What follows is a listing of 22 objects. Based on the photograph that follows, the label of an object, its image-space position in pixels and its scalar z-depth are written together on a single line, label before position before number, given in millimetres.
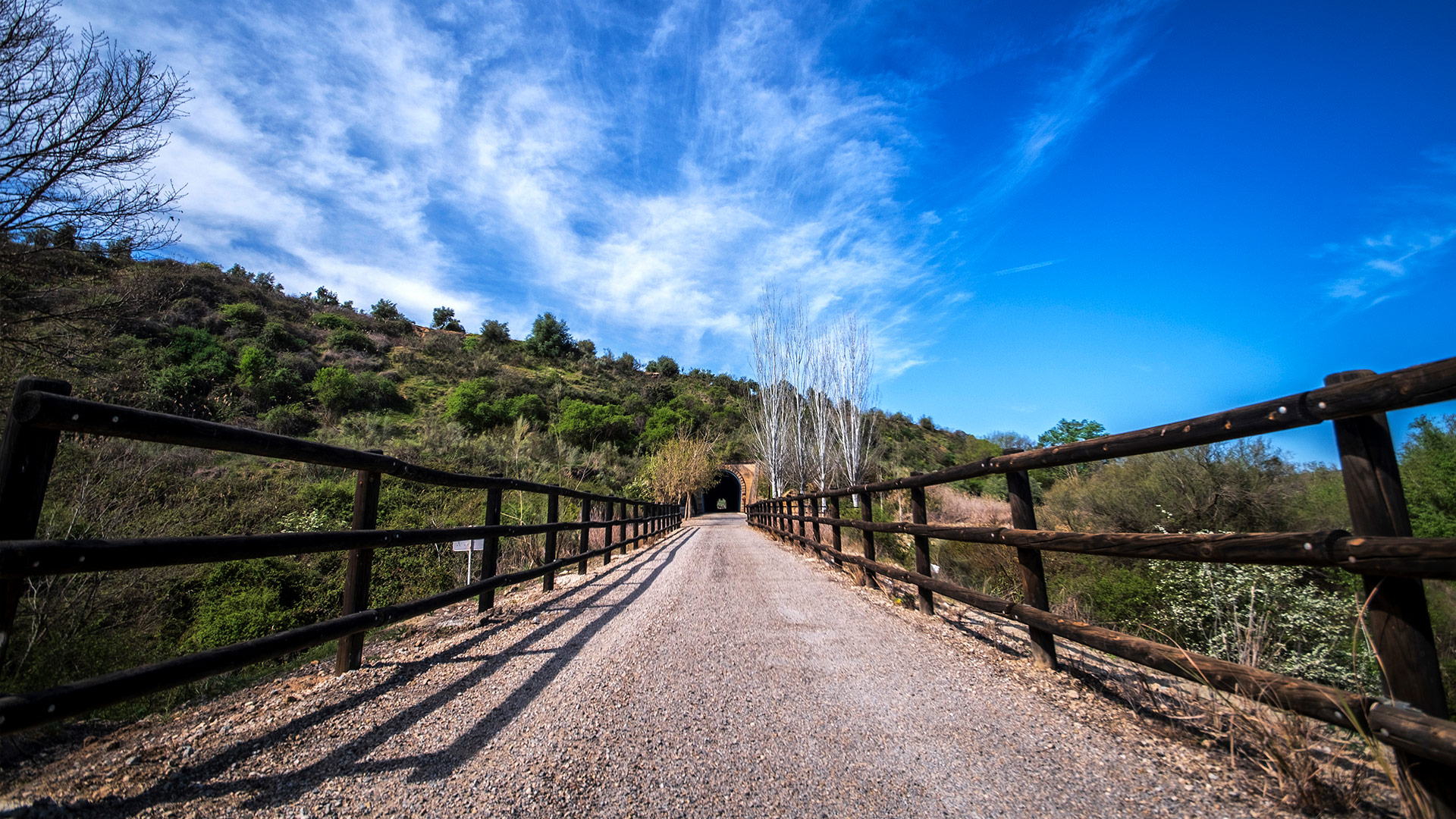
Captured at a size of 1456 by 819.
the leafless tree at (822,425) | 22531
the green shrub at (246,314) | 35000
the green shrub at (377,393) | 30922
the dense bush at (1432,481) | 7156
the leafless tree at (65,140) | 5328
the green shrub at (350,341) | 40469
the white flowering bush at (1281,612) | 3854
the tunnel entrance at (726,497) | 58781
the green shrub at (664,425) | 40906
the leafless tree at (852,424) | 22094
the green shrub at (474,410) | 32344
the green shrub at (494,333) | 64250
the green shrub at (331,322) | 45688
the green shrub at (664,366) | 76875
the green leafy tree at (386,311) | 61562
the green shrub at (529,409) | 35494
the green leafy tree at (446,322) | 71562
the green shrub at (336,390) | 28484
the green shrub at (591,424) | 36156
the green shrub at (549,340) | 65750
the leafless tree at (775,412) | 25109
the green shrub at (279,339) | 34219
